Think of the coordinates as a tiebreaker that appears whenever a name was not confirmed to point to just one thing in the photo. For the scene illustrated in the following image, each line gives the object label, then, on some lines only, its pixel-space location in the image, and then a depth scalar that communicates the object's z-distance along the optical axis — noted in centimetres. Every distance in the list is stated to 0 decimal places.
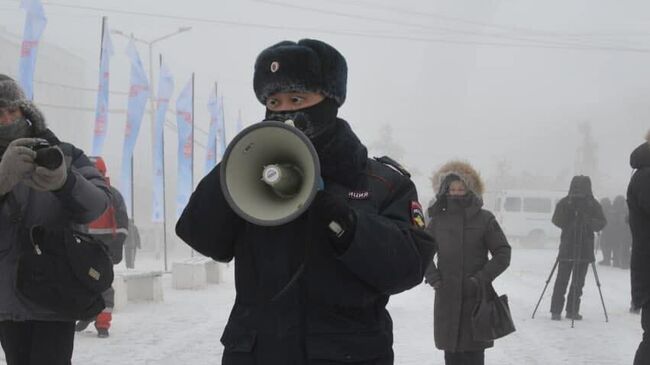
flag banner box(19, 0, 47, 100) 1372
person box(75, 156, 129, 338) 794
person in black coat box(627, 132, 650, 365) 430
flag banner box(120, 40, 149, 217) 1636
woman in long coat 551
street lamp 2738
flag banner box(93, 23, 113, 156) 1563
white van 3681
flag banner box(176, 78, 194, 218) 1873
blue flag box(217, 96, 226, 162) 2481
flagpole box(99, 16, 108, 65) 1595
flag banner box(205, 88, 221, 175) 2253
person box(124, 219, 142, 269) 1698
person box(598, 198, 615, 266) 2208
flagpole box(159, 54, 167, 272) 1803
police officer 221
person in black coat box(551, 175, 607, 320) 1084
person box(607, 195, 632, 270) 2142
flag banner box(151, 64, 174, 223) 1836
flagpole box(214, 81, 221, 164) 2270
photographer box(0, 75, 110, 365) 328
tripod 1080
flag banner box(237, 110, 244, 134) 3262
